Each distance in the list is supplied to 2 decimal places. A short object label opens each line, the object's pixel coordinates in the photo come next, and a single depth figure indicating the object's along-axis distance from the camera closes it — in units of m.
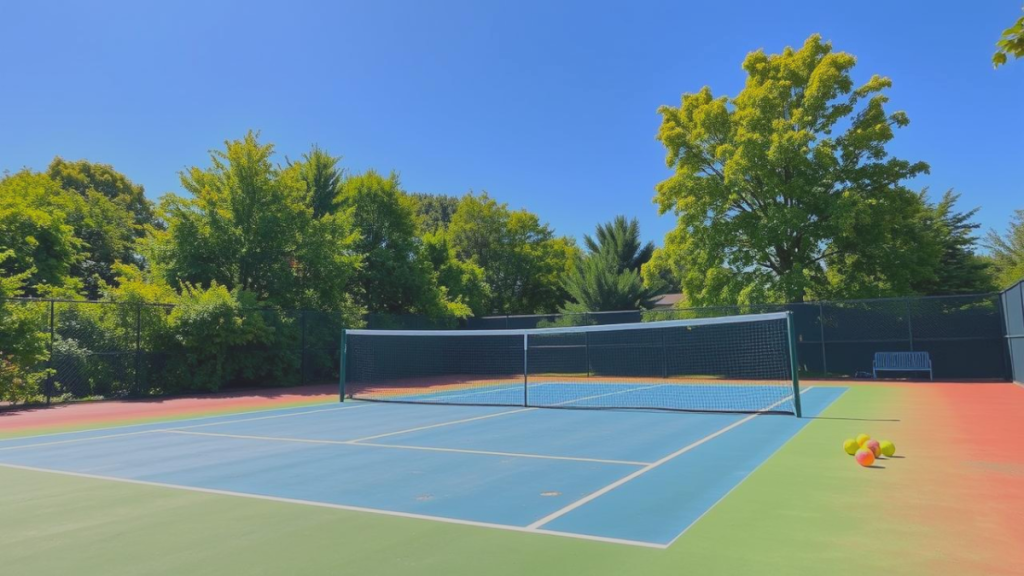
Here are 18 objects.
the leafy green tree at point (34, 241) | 23.16
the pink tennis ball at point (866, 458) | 7.09
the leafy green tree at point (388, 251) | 30.03
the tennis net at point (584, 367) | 17.52
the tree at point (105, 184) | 46.28
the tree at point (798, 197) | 24.36
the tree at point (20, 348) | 14.48
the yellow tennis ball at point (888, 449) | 7.56
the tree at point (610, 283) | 32.28
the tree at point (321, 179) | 30.45
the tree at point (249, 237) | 23.19
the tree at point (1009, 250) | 39.78
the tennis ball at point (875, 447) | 7.46
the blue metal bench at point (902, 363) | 20.97
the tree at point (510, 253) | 46.06
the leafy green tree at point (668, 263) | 27.91
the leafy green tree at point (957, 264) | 30.91
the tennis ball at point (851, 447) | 7.70
